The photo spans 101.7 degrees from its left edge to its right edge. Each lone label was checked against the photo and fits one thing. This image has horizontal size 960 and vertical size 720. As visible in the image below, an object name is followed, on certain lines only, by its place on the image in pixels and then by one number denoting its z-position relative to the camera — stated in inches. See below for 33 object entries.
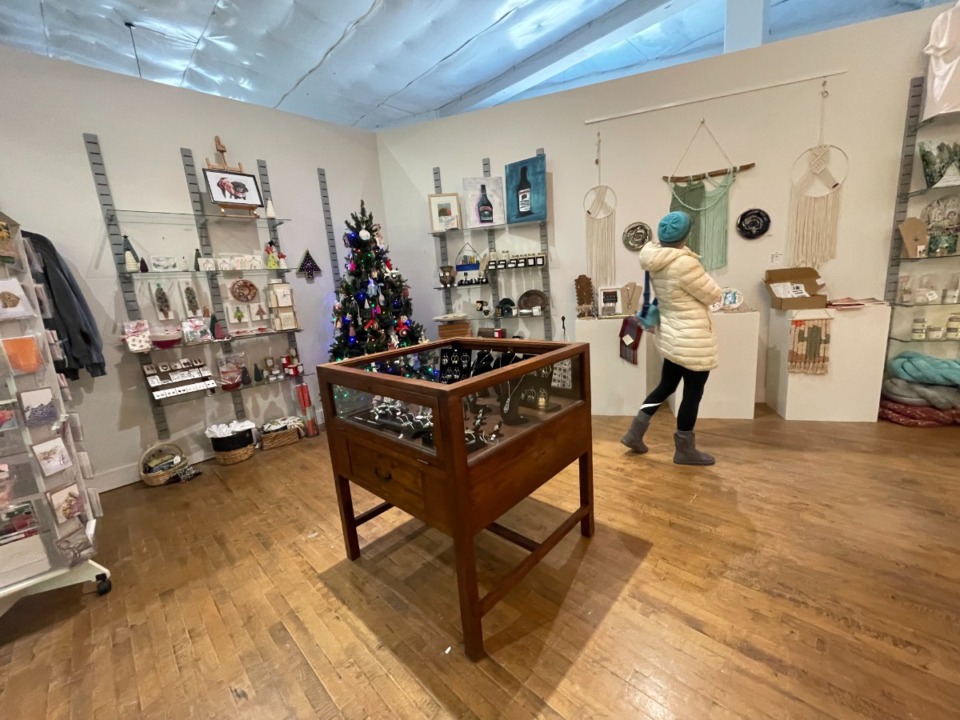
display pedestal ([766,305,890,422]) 114.1
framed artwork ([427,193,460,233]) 155.6
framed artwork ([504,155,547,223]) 145.4
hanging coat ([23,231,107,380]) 97.5
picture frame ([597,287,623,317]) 143.6
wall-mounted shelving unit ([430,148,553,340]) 154.1
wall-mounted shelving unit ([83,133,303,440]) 109.1
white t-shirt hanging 101.4
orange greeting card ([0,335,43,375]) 65.0
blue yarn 110.5
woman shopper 91.0
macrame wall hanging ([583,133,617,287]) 145.2
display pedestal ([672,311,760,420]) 121.2
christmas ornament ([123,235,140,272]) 109.7
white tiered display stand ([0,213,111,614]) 65.9
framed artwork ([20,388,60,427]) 66.6
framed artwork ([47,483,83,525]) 69.6
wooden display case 50.5
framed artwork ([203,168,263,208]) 121.4
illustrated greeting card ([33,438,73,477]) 68.1
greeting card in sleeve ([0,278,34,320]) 65.7
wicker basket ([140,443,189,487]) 113.8
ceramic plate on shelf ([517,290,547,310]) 155.6
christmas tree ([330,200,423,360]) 141.0
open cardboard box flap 118.2
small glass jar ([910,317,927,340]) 117.5
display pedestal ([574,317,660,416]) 136.2
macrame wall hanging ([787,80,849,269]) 121.3
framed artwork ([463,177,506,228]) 152.0
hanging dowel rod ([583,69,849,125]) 117.4
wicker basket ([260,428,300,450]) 133.8
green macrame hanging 132.0
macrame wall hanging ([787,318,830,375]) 116.8
